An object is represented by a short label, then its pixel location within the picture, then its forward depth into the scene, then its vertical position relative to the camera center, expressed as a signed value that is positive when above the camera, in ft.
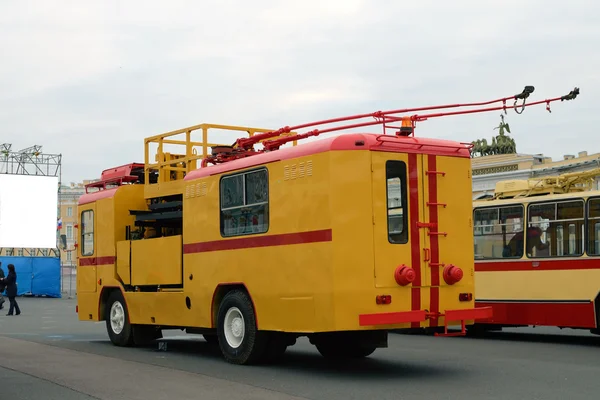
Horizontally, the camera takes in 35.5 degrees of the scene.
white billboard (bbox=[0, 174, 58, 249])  169.27 +5.36
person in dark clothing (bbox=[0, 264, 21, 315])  96.48 -1.50
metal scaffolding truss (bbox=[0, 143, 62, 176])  175.32 +21.54
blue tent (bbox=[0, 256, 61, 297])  156.25 -0.70
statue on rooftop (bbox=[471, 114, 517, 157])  242.37 +30.53
